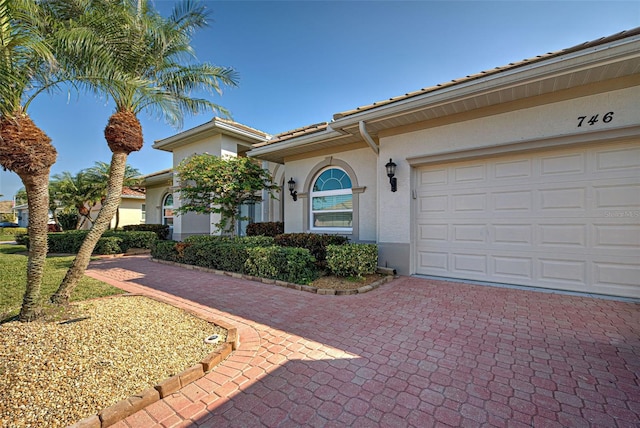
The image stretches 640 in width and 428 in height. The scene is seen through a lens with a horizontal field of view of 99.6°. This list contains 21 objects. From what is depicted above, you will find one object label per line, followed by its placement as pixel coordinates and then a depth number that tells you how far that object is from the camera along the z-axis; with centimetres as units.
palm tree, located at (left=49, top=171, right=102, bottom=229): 1753
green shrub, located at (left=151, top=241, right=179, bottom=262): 921
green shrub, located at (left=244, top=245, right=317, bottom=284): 619
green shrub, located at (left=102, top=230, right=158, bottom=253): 1220
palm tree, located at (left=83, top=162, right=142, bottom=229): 1764
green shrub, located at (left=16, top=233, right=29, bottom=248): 1509
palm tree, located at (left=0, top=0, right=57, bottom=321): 329
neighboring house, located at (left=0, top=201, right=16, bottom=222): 4362
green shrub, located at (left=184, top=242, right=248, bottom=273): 724
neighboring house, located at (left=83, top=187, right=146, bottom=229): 2084
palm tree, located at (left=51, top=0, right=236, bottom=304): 437
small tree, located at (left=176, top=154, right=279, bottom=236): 838
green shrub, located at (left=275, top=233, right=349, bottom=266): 719
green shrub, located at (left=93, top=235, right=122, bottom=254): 1163
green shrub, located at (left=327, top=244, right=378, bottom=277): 624
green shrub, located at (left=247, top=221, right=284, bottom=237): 1029
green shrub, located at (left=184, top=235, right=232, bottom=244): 901
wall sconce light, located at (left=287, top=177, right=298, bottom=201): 961
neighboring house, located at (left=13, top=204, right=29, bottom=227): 3841
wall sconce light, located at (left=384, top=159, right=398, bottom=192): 671
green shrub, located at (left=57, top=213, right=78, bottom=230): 2152
